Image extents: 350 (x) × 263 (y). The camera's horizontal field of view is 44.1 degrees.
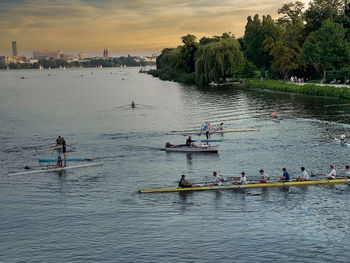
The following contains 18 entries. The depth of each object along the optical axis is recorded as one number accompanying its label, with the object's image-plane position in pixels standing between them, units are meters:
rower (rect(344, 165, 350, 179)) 36.31
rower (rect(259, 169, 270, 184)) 35.97
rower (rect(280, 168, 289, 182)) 35.78
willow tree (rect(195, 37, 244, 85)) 134.75
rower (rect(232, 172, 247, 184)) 35.50
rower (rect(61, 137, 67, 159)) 47.27
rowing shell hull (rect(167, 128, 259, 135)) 60.41
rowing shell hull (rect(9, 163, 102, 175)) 41.46
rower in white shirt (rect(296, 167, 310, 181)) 36.03
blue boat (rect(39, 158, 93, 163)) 44.91
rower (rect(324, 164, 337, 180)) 36.31
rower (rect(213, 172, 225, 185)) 35.44
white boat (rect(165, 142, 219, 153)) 48.47
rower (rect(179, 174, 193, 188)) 34.84
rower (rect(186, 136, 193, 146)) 48.75
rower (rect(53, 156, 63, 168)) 42.41
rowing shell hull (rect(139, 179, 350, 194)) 34.81
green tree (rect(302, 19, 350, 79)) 107.00
